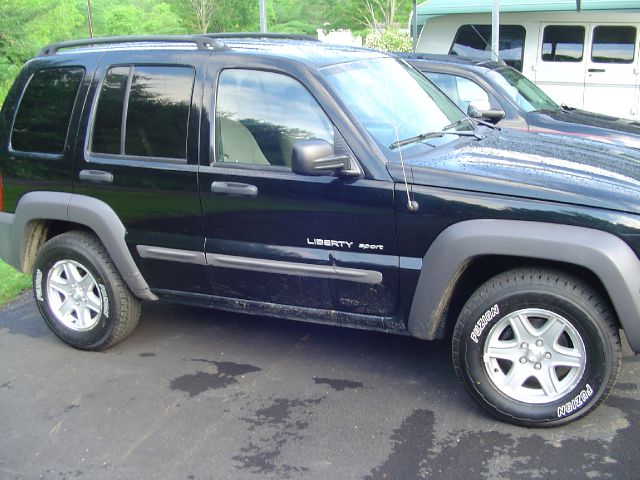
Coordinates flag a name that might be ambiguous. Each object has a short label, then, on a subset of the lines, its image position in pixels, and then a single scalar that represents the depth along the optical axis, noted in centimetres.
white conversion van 1162
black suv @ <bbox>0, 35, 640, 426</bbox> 352
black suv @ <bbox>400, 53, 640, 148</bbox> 707
